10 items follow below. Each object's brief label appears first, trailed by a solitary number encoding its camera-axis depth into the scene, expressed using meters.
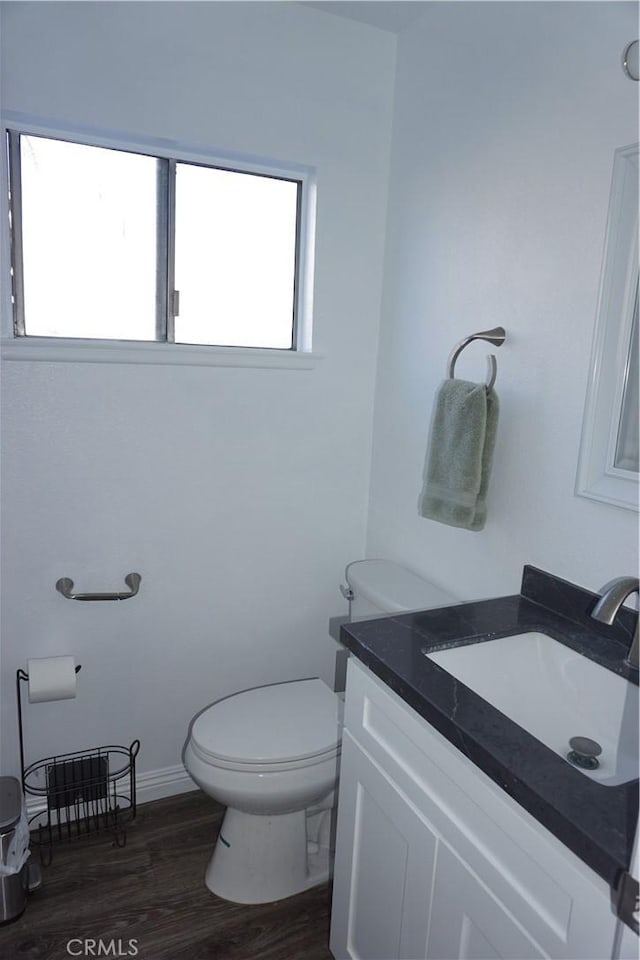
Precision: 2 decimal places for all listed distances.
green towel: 1.69
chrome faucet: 1.07
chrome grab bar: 1.97
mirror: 1.38
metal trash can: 1.74
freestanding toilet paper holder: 2.05
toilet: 1.72
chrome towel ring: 1.71
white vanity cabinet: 0.93
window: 1.90
